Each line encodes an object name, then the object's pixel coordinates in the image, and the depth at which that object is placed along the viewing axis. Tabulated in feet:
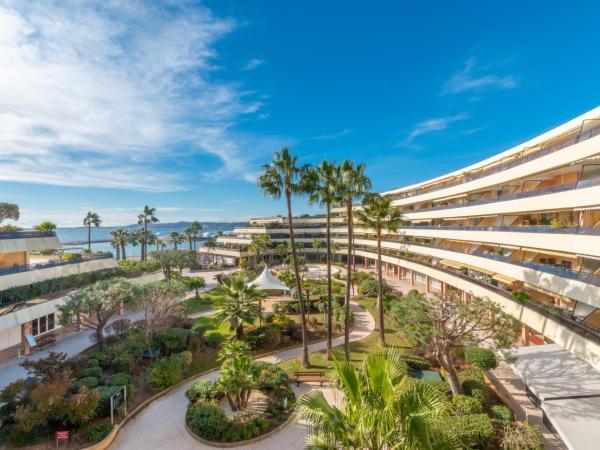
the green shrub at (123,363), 56.29
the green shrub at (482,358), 49.45
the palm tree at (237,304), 68.44
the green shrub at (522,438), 33.60
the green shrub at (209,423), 40.47
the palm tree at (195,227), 252.93
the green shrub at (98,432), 38.93
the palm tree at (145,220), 200.34
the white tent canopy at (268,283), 102.17
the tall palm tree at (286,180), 61.52
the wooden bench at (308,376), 55.83
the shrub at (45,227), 88.90
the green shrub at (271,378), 50.39
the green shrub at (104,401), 44.11
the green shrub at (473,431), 35.22
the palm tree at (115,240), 204.93
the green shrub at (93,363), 56.46
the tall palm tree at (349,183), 63.21
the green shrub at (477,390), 44.68
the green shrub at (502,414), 39.34
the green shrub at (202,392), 48.21
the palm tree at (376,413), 20.12
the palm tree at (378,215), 78.48
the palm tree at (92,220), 204.74
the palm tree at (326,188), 62.85
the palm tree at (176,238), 232.12
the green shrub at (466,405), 40.37
